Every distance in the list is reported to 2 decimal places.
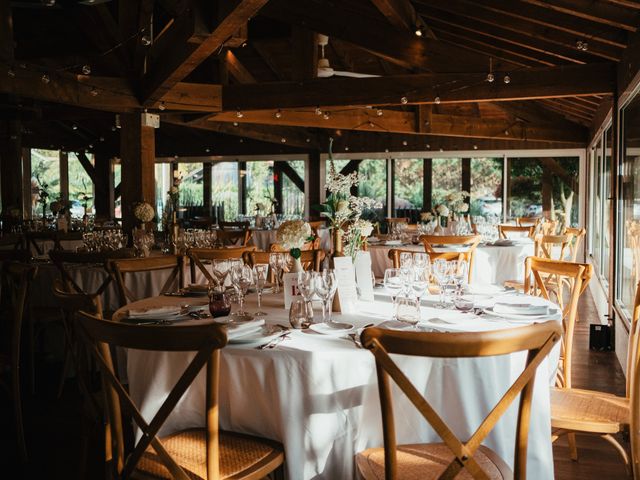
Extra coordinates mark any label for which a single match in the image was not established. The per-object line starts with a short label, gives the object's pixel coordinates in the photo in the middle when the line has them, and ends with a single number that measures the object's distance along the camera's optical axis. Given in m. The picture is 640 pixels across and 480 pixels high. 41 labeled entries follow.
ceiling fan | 8.23
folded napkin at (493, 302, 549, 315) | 2.70
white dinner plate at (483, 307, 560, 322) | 2.62
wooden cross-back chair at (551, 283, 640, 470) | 2.41
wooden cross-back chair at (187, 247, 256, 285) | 4.51
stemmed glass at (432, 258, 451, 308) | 2.94
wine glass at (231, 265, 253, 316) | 2.87
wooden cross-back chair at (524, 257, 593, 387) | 3.01
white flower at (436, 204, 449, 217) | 8.20
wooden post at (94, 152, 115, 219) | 17.20
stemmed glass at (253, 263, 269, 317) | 3.01
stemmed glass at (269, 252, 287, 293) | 3.22
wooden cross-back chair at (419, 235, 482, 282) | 6.12
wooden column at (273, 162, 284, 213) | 15.64
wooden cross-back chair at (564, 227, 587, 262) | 7.93
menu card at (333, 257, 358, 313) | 2.83
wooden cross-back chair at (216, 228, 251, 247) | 7.69
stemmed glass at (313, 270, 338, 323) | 2.52
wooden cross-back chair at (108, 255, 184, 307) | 3.69
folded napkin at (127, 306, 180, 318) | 2.75
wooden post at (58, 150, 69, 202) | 17.09
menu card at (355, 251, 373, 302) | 3.13
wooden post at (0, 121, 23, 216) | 10.66
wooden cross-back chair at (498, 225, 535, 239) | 9.37
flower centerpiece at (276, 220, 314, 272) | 2.97
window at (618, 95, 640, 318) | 4.65
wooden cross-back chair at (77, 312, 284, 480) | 1.70
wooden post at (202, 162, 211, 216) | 16.27
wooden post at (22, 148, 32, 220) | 15.42
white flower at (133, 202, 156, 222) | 6.64
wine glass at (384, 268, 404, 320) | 2.73
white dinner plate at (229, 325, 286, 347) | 2.22
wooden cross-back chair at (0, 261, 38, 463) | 3.26
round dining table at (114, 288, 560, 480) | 2.10
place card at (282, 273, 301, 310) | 2.85
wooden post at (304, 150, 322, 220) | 14.94
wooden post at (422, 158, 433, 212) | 14.27
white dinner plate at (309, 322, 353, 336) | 2.38
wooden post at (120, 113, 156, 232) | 7.96
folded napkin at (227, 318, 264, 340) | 2.31
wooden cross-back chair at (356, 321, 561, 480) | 1.57
